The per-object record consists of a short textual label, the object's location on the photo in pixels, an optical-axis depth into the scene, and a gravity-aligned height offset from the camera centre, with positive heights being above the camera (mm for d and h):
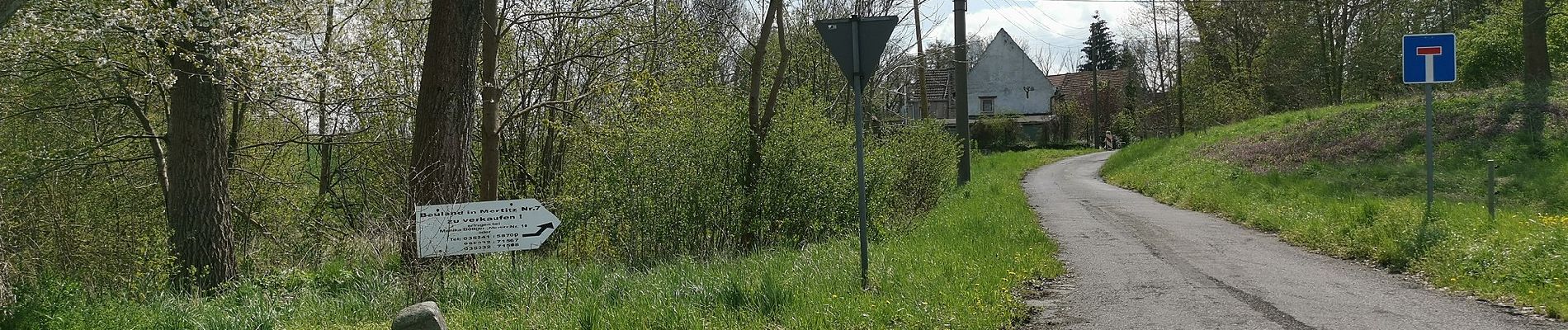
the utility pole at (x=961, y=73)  23156 +1673
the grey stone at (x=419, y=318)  5887 -943
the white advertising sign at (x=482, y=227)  7188 -508
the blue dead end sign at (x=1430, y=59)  9812 +736
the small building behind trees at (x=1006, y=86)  65875 +3821
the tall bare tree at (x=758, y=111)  12703 +518
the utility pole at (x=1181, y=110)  39281 +1177
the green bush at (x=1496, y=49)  24875 +2141
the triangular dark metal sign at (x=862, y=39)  7320 +798
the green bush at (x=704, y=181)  10367 -367
